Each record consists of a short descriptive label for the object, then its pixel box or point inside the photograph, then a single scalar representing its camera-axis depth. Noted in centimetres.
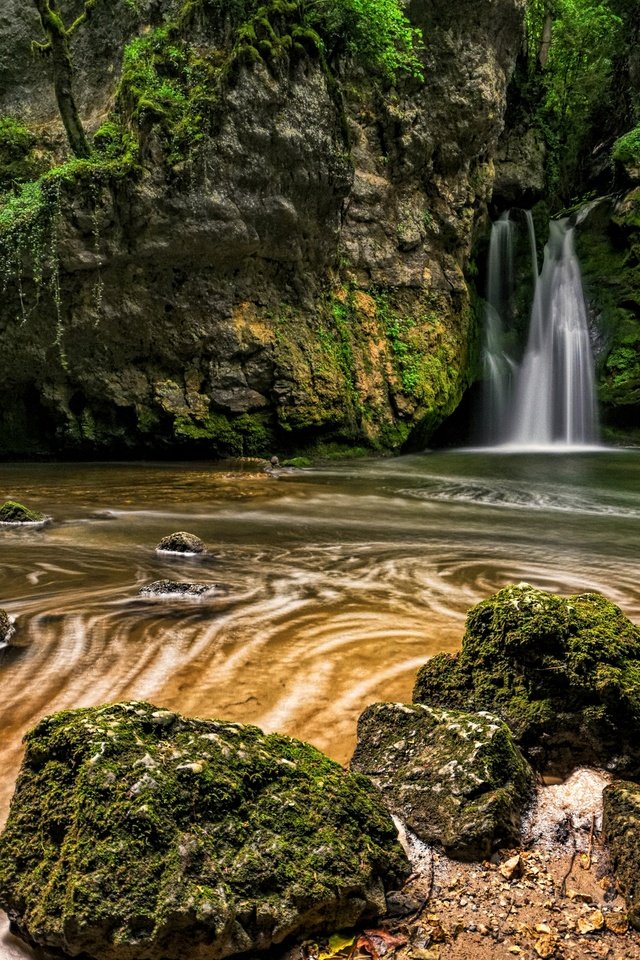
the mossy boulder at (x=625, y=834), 171
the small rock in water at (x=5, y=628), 372
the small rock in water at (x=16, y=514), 746
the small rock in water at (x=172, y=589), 467
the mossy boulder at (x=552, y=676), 238
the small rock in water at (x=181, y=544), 613
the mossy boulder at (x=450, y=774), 193
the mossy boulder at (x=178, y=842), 153
